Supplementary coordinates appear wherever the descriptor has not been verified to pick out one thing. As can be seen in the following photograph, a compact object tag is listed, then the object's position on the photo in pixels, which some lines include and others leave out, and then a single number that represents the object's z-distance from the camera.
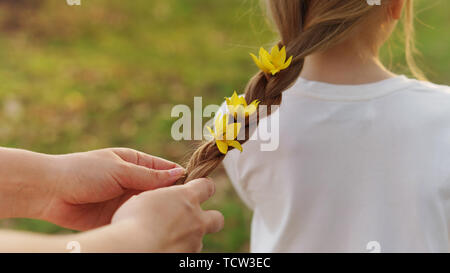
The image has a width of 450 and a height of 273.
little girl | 1.06
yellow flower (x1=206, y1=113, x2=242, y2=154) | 0.94
